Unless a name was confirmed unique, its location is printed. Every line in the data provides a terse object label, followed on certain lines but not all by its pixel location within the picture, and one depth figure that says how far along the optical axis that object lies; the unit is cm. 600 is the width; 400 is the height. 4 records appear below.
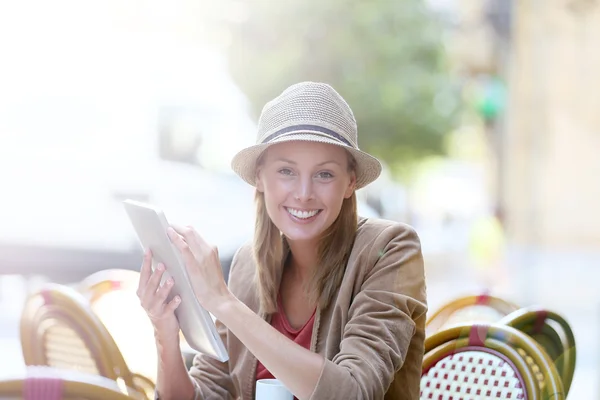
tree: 1848
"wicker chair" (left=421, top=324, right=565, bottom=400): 226
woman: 189
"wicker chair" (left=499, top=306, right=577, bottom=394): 262
